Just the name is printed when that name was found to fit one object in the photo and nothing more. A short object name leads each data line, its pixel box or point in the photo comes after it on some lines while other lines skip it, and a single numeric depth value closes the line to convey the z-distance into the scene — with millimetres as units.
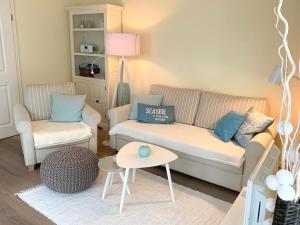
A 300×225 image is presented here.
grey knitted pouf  2410
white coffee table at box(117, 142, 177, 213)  2225
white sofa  2506
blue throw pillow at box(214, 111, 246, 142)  2746
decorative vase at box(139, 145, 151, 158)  2344
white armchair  2891
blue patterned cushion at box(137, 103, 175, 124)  3336
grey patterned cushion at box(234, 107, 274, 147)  2605
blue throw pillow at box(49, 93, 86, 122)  3324
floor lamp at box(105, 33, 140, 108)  3504
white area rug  2205
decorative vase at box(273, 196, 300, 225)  1066
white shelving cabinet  3990
